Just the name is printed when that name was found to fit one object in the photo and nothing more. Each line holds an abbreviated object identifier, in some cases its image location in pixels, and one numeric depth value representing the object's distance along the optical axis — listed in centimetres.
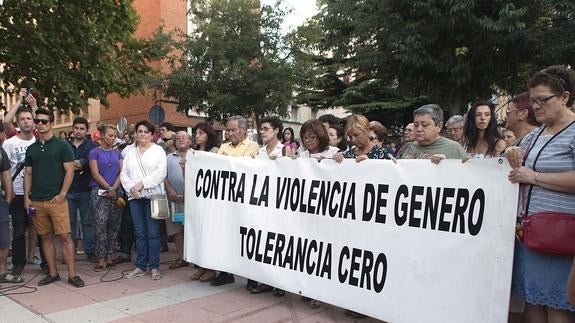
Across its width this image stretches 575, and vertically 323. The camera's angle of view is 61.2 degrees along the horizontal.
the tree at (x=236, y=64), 2130
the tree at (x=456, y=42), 1140
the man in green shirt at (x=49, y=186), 536
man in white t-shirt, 589
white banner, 324
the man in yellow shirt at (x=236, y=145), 544
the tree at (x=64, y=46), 1288
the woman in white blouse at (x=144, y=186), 565
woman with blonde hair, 432
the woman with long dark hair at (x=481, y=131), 473
